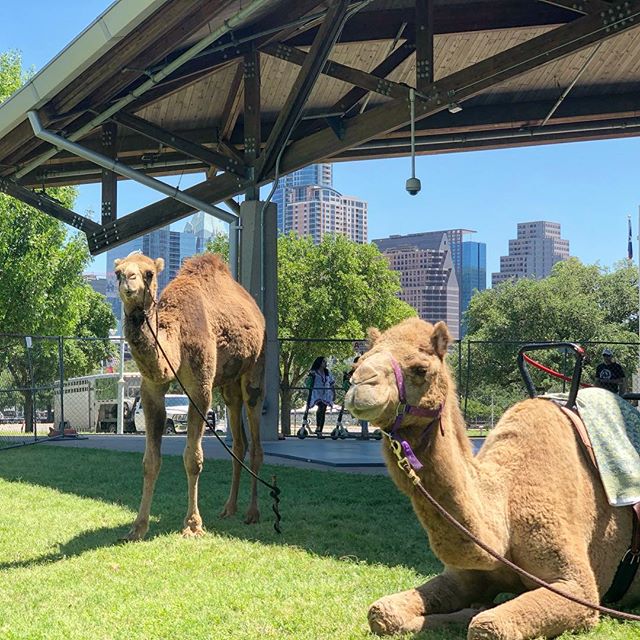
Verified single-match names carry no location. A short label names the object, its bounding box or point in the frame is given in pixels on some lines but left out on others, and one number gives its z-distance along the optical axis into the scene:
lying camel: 3.93
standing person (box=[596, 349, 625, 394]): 16.35
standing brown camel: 7.23
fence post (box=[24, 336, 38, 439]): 40.53
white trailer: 37.72
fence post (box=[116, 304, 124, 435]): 34.72
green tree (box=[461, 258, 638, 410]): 59.49
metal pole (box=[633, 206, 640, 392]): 24.66
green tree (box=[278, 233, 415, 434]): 43.97
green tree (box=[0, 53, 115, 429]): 31.92
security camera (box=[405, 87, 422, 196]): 13.11
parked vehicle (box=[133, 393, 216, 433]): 37.69
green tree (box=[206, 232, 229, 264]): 50.50
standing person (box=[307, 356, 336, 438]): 19.80
